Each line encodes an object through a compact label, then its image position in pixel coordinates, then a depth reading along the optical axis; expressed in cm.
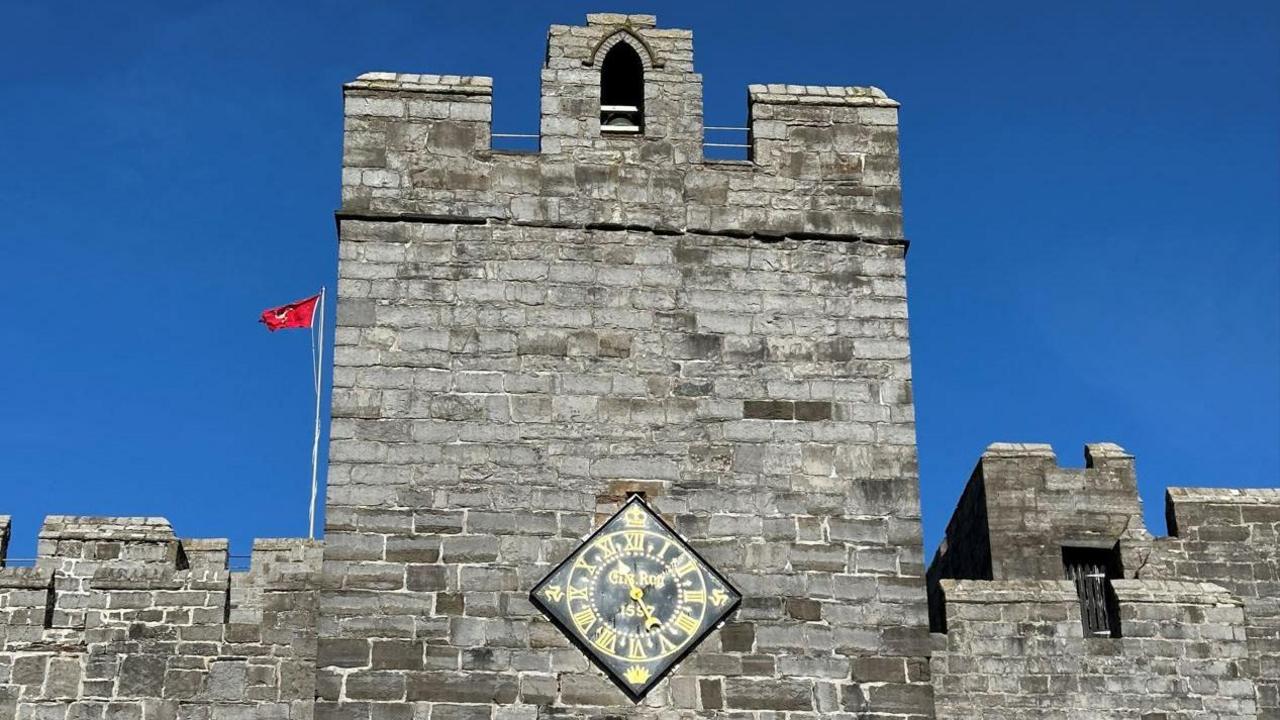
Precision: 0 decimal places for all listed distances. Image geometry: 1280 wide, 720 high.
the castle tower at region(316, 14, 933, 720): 1548
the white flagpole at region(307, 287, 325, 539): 1955
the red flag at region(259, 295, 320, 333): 2183
